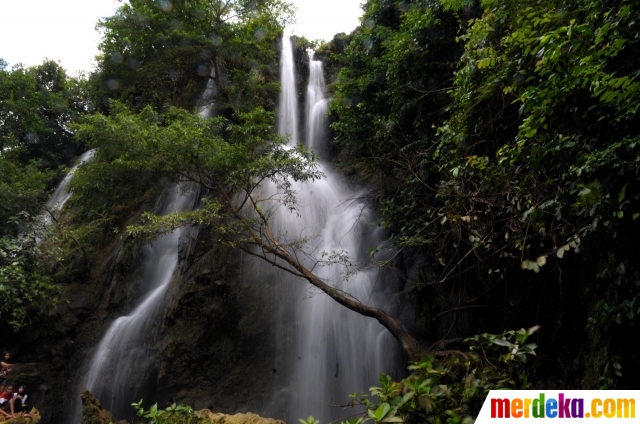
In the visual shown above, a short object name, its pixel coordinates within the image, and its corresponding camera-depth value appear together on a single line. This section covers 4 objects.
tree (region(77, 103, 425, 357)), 7.49
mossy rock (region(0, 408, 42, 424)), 7.37
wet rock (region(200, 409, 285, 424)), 5.53
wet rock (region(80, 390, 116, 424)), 6.84
